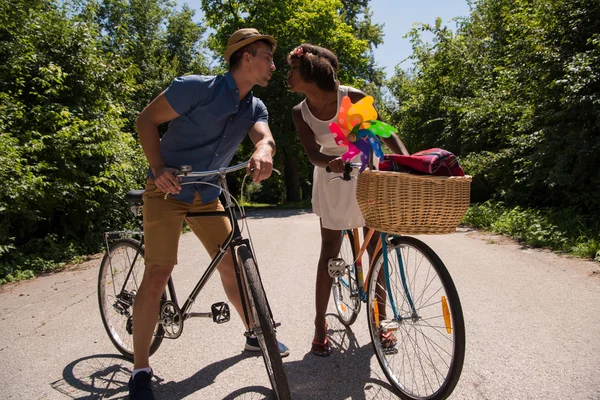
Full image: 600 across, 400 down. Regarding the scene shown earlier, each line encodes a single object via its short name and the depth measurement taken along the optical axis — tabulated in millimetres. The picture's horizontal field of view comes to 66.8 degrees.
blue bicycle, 2348
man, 2594
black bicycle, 2306
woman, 3002
